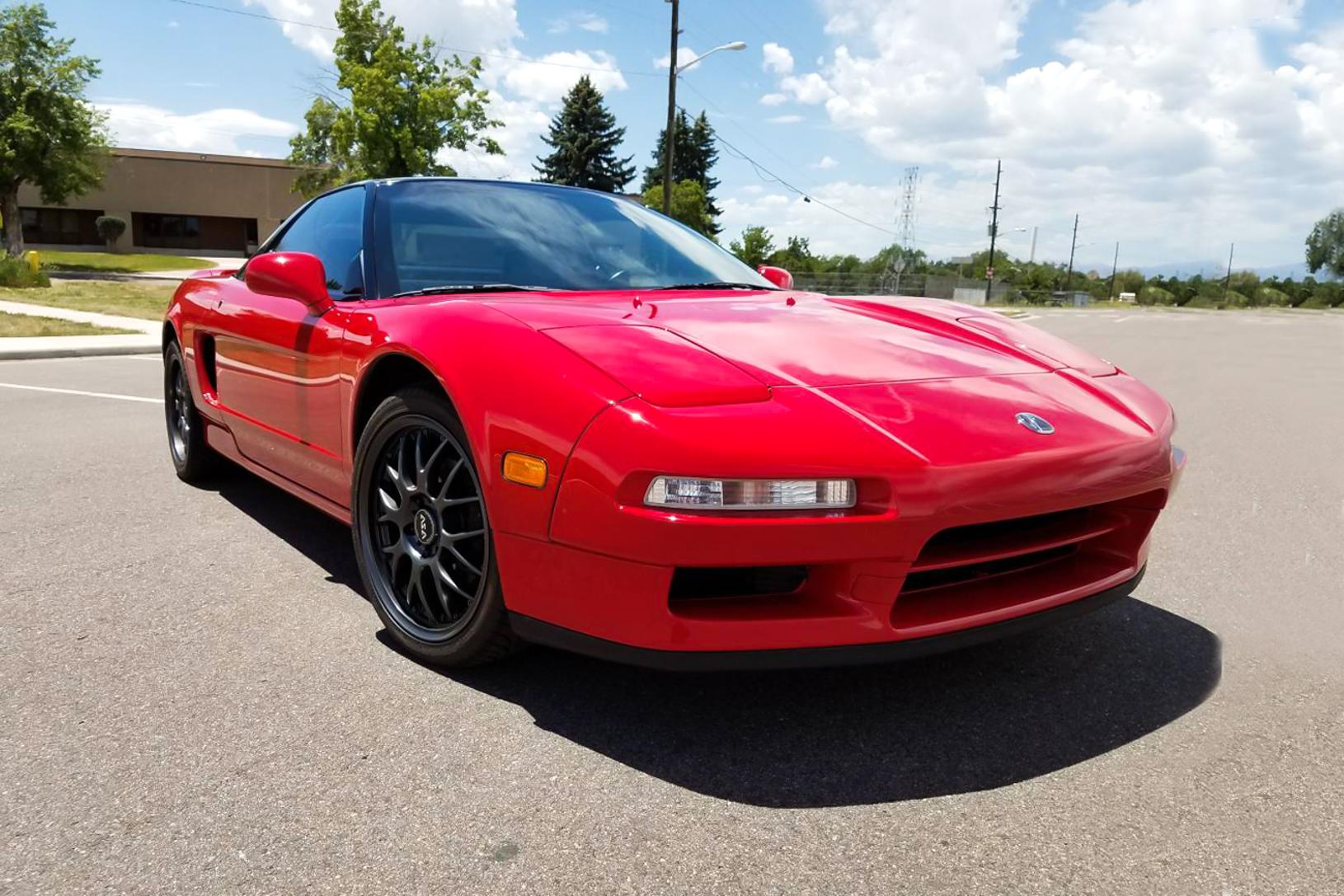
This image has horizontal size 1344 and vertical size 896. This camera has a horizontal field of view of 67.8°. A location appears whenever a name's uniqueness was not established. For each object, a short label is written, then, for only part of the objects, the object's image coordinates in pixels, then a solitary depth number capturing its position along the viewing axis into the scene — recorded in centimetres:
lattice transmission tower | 5397
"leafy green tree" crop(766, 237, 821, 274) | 7056
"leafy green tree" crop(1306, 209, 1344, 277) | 12419
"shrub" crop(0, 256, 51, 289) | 2278
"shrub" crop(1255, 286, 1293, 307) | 9469
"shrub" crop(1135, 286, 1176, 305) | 8931
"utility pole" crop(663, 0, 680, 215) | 2388
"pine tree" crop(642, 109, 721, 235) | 7081
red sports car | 203
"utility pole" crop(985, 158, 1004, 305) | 5912
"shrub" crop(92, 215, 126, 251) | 5334
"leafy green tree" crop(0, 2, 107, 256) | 3431
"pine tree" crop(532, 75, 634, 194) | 6462
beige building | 5612
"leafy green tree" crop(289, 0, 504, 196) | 3428
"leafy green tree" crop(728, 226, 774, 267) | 5994
